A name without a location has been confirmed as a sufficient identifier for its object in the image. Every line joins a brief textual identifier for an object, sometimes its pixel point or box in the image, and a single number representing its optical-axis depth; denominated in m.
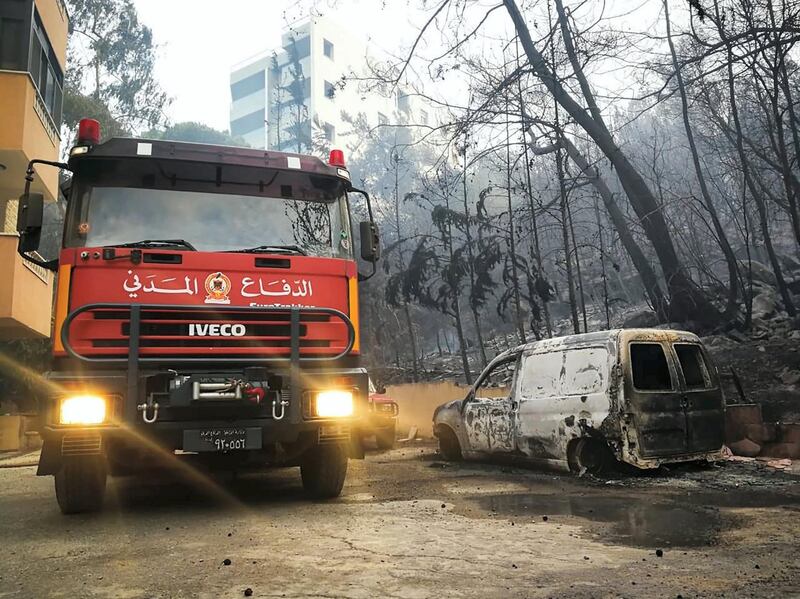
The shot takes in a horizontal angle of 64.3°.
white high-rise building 50.25
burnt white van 6.93
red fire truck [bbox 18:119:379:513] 5.06
